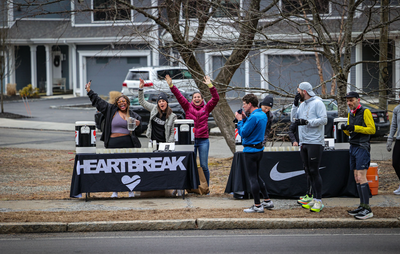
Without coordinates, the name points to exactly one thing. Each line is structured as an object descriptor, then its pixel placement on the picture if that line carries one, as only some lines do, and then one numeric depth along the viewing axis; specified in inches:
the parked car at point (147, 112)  1397.6
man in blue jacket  558.9
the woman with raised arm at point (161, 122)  669.3
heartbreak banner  637.9
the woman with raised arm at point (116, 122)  664.4
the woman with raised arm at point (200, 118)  686.5
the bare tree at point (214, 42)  866.8
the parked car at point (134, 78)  1901.2
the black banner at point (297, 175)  658.8
